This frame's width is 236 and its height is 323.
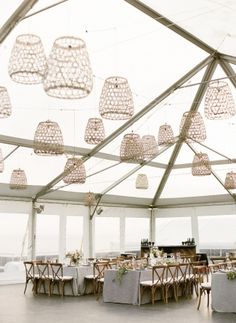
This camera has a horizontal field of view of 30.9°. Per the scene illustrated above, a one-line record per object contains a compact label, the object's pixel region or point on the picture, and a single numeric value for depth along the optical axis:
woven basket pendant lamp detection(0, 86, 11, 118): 6.13
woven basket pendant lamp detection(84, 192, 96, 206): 12.88
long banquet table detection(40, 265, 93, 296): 10.44
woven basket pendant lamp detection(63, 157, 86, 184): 9.66
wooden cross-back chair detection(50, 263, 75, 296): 10.38
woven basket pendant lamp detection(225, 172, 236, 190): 11.62
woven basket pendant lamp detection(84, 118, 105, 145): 7.62
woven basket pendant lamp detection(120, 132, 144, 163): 8.31
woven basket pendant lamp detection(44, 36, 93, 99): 4.25
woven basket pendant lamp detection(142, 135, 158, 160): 9.79
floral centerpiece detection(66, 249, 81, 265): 10.88
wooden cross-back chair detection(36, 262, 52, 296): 10.68
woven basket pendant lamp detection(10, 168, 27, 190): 10.16
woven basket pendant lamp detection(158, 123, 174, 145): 9.21
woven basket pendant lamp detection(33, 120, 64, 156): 7.29
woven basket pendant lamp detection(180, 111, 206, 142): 8.24
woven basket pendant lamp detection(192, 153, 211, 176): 10.29
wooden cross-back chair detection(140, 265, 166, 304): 8.88
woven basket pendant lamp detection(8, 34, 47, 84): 4.59
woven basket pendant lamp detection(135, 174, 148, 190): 12.12
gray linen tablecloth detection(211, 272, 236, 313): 7.80
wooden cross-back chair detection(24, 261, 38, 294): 10.94
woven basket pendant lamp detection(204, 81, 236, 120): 7.05
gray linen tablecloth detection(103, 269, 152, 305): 8.98
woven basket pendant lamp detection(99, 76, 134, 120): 5.96
